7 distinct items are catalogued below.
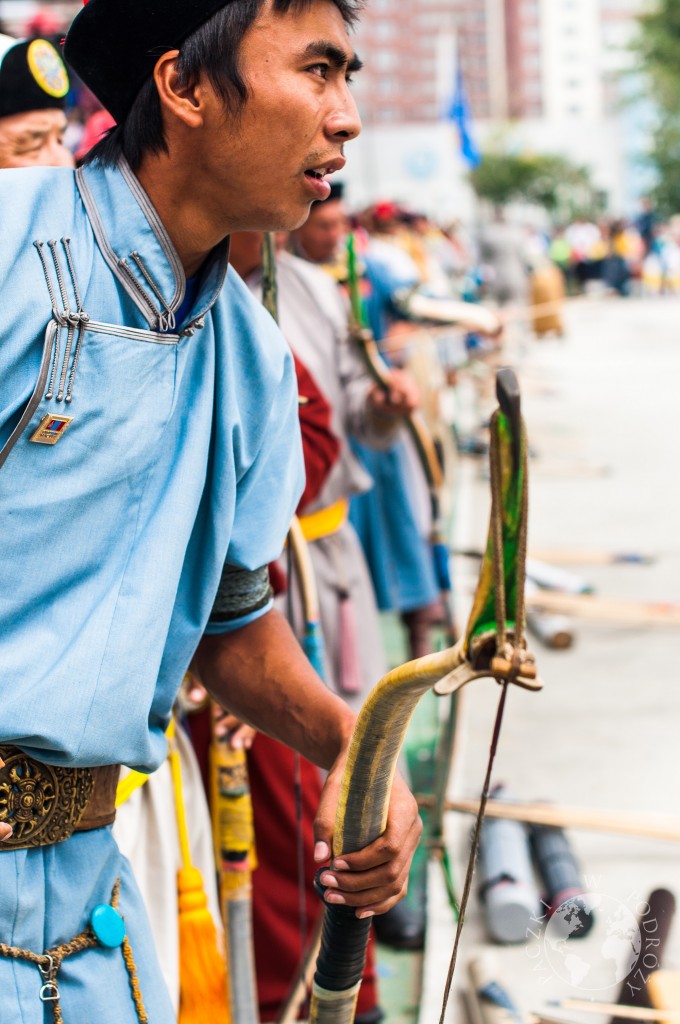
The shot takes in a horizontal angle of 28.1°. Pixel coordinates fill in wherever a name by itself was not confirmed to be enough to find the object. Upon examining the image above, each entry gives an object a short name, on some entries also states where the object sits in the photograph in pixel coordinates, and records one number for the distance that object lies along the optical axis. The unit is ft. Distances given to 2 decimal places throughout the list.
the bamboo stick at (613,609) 17.22
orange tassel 6.57
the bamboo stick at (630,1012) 7.05
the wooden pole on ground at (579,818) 11.39
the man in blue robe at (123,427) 4.22
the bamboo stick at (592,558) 22.66
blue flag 45.55
